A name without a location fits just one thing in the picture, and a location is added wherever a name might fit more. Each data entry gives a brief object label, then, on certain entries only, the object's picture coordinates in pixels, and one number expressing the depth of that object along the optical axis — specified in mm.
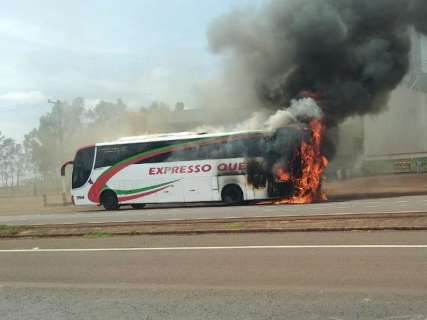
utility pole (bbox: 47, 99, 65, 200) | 31116
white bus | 19469
